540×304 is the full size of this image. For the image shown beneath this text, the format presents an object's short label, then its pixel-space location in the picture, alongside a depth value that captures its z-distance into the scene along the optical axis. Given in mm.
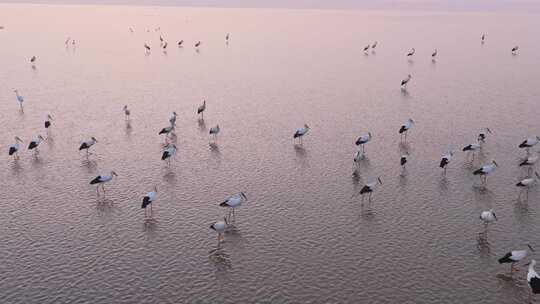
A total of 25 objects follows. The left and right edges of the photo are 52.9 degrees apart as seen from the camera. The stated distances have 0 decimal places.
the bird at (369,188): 32844
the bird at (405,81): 64625
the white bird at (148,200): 30562
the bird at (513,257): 25859
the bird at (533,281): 23812
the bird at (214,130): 44625
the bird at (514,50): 89806
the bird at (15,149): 38625
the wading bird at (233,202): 30531
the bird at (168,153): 38062
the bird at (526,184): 34172
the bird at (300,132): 44003
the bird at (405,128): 44441
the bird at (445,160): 37562
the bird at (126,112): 49781
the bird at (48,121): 45219
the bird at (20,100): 52938
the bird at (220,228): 27844
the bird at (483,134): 43116
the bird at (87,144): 39269
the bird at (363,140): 41616
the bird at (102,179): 33625
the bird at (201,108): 50719
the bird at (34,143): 39938
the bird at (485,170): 35594
